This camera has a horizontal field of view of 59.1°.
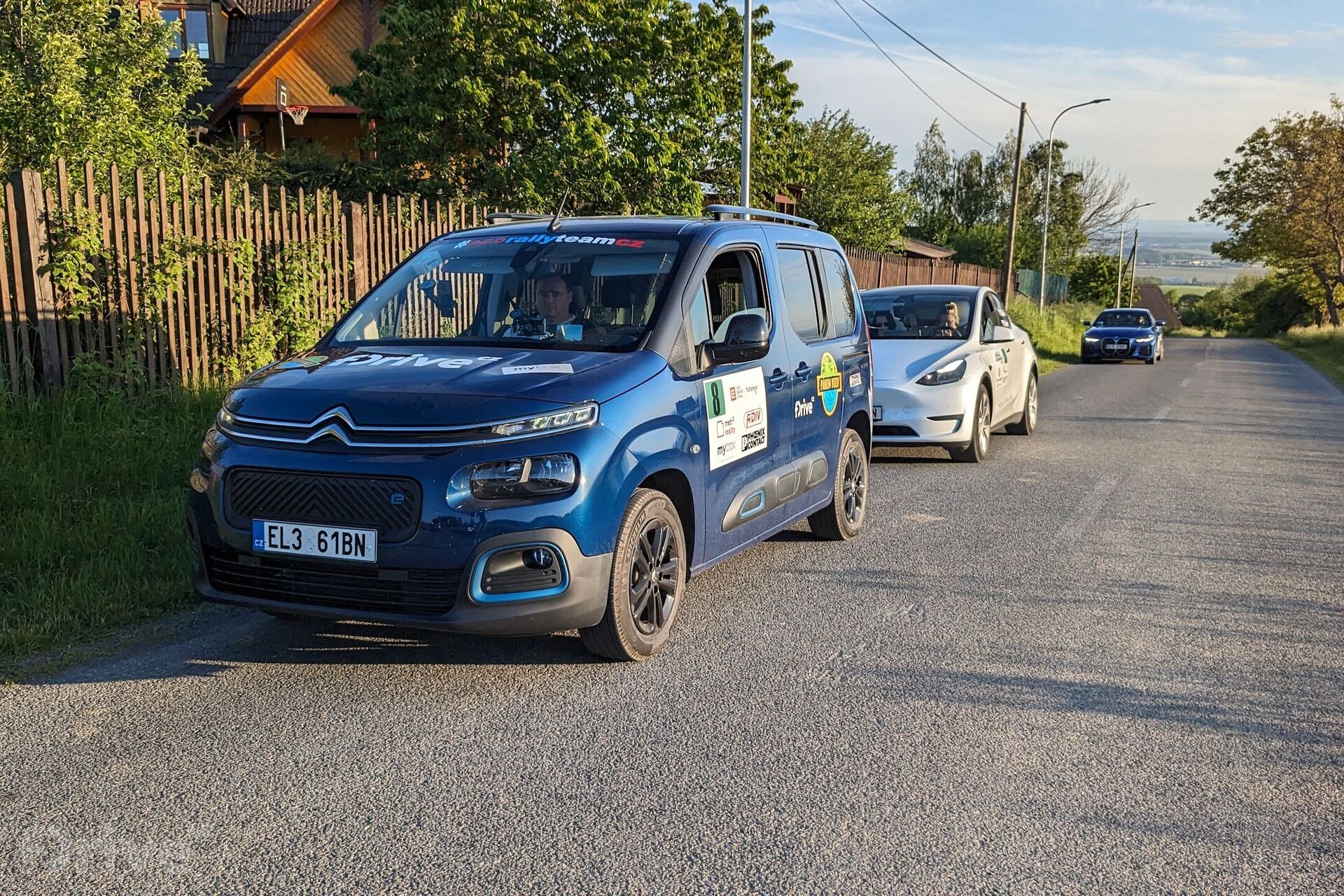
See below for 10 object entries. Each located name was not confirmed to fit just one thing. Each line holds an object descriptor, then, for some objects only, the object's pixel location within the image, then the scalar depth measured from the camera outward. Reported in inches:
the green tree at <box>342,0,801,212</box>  816.3
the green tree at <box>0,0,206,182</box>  538.0
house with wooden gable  1154.0
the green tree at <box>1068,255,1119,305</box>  3336.6
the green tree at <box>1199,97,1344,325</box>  2215.8
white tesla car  423.5
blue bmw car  1201.4
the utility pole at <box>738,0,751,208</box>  790.5
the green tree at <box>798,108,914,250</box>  1573.6
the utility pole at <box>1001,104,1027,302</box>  1334.9
